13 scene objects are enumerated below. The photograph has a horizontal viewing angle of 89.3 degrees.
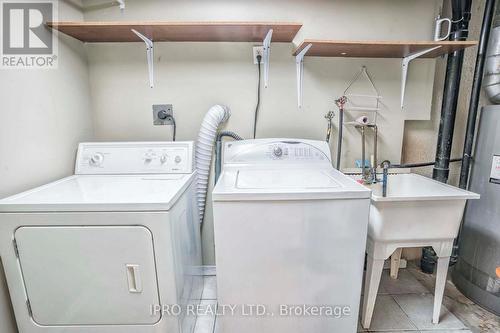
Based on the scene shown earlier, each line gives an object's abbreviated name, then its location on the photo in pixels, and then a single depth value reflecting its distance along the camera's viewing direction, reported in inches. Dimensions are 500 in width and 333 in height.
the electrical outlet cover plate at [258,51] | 71.7
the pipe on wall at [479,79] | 64.3
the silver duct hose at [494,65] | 63.6
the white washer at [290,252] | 44.5
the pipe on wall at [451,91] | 67.1
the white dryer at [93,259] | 41.8
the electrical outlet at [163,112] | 75.1
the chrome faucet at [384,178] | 56.8
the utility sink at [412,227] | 53.4
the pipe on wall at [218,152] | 75.2
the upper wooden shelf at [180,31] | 58.1
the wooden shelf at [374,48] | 61.1
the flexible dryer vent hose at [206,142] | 70.3
